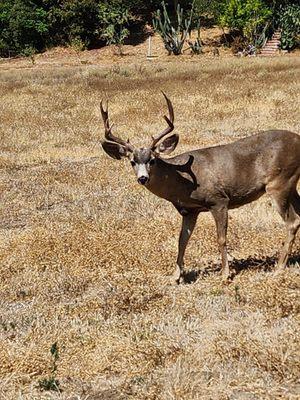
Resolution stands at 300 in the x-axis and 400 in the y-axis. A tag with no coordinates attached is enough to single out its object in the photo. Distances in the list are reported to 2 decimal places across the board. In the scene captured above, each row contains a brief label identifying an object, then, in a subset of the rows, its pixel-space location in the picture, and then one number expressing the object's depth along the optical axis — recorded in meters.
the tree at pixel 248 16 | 49.91
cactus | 50.53
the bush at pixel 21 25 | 57.50
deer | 7.43
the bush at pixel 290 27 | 48.53
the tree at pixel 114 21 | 56.28
